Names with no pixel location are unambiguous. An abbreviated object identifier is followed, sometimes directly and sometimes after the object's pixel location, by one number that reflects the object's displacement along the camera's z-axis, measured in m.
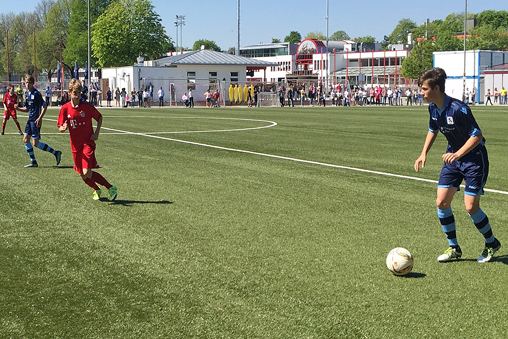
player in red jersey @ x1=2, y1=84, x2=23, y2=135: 15.55
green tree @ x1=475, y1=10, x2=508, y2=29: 156.88
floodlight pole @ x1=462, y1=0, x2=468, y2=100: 62.63
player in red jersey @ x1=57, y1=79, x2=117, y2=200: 8.94
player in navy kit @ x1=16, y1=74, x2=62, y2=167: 13.47
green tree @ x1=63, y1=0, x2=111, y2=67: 91.06
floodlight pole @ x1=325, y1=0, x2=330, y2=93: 92.75
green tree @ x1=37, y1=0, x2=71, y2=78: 103.12
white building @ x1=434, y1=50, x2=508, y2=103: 68.12
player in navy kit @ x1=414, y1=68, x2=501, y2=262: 5.78
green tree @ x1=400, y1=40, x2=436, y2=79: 95.94
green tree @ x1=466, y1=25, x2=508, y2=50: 116.44
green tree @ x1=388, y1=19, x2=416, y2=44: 189.62
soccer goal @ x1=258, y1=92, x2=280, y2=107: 57.09
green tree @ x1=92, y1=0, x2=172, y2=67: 78.94
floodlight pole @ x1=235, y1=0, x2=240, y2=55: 72.43
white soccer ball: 5.52
